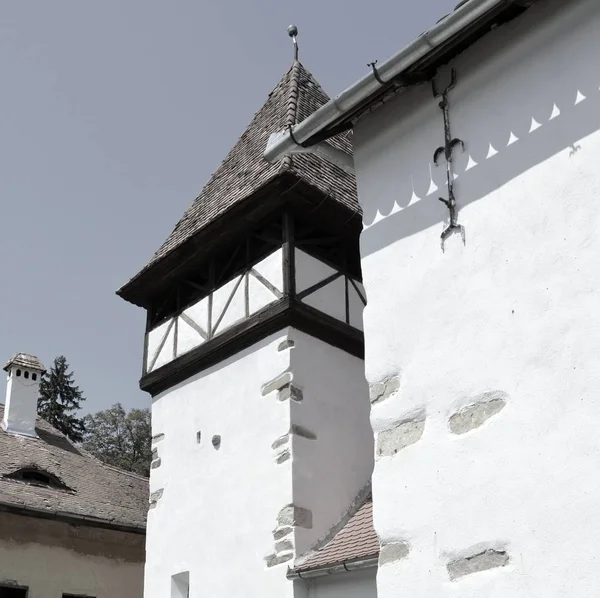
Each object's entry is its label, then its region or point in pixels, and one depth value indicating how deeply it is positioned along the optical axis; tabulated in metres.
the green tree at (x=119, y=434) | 34.34
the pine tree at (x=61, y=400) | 34.69
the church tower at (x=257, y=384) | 8.92
